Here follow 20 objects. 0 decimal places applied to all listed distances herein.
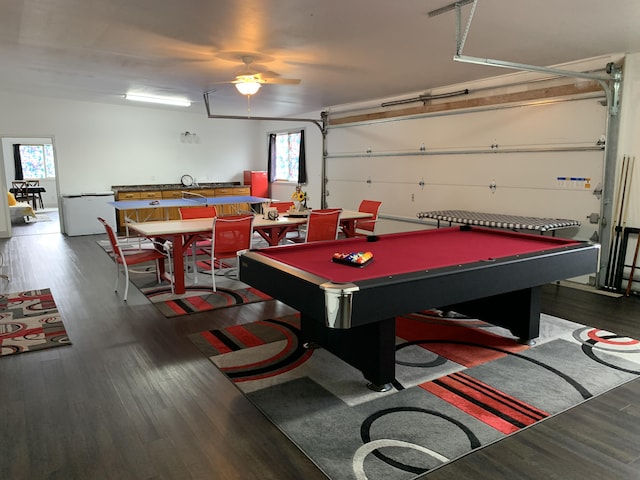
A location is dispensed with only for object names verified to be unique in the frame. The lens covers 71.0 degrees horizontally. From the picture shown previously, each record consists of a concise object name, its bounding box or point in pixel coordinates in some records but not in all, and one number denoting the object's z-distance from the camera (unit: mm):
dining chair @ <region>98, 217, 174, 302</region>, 4656
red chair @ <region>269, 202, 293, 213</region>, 6655
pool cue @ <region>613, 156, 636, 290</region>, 4848
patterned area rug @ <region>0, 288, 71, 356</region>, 3594
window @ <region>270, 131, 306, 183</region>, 10367
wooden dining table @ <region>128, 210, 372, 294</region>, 4742
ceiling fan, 4918
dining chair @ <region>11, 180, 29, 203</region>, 13547
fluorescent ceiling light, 8133
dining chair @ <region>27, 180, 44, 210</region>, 13492
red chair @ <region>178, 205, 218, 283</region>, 5500
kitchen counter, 9633
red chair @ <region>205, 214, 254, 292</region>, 4758
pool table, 2414
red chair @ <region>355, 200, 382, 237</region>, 6668
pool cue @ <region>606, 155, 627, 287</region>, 4895
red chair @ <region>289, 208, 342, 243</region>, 5375
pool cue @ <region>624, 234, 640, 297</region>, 4766
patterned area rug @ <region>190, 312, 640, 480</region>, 2289
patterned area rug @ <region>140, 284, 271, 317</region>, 4465
